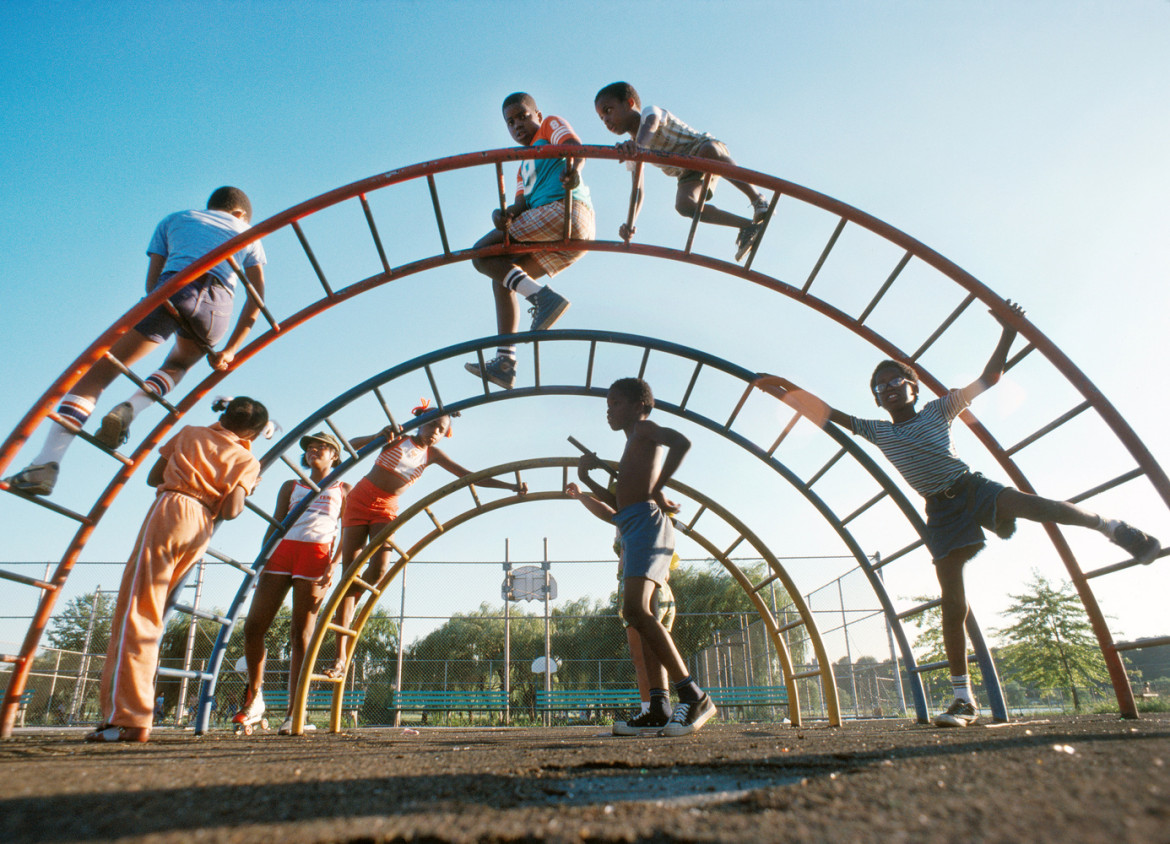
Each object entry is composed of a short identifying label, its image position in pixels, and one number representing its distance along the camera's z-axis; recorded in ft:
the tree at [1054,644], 48.16
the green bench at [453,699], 36.06
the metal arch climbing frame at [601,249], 8.83
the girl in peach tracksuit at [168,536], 8.07
